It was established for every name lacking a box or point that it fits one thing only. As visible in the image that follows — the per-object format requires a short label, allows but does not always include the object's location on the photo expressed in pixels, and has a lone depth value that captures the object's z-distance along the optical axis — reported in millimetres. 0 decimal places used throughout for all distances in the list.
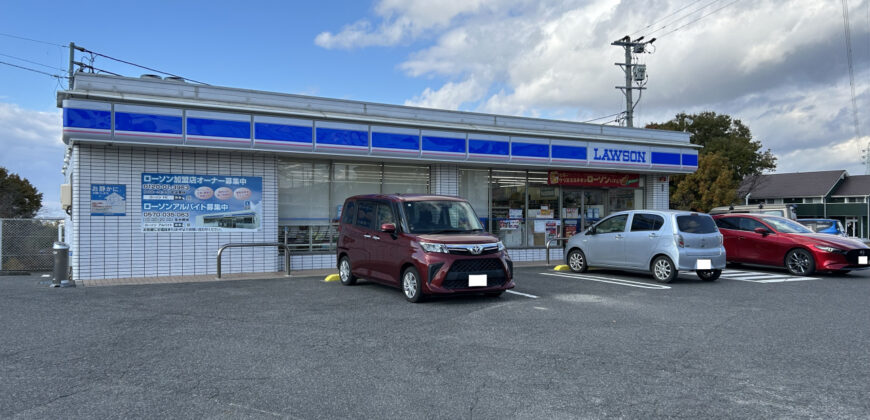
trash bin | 10469
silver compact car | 11141
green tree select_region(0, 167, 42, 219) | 33094
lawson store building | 11469
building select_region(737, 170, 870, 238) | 54844
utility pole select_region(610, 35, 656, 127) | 28578
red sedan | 12562
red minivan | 8383
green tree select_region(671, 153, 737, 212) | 39250
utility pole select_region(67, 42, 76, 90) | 23656
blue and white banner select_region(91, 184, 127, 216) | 11531
